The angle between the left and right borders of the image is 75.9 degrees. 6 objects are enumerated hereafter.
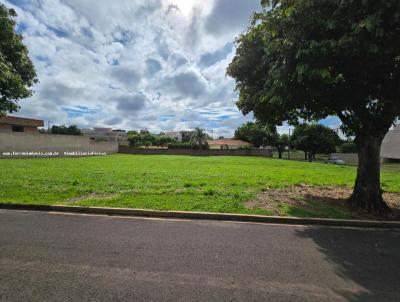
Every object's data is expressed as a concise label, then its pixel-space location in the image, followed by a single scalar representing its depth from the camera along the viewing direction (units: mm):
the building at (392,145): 43378
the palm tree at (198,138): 53969
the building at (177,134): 121362
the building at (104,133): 107912
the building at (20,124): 37969
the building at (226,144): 65619
